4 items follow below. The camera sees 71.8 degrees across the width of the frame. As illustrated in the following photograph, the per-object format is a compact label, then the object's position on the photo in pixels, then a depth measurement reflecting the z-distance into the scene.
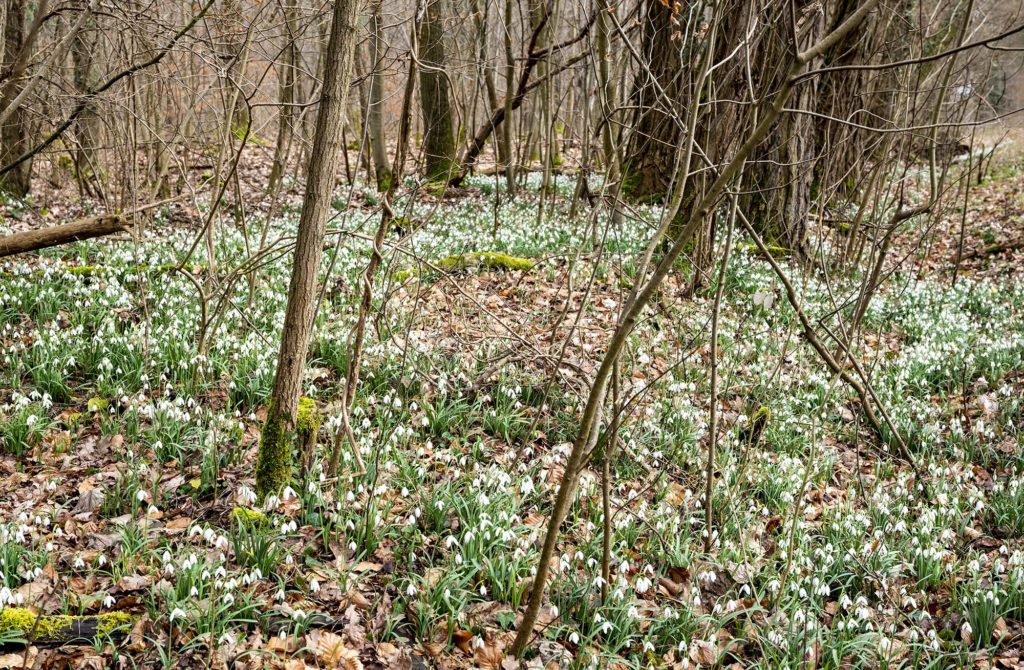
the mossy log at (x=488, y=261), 7.69
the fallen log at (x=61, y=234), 4.52
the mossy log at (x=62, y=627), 2.89
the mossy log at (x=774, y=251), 9.15
